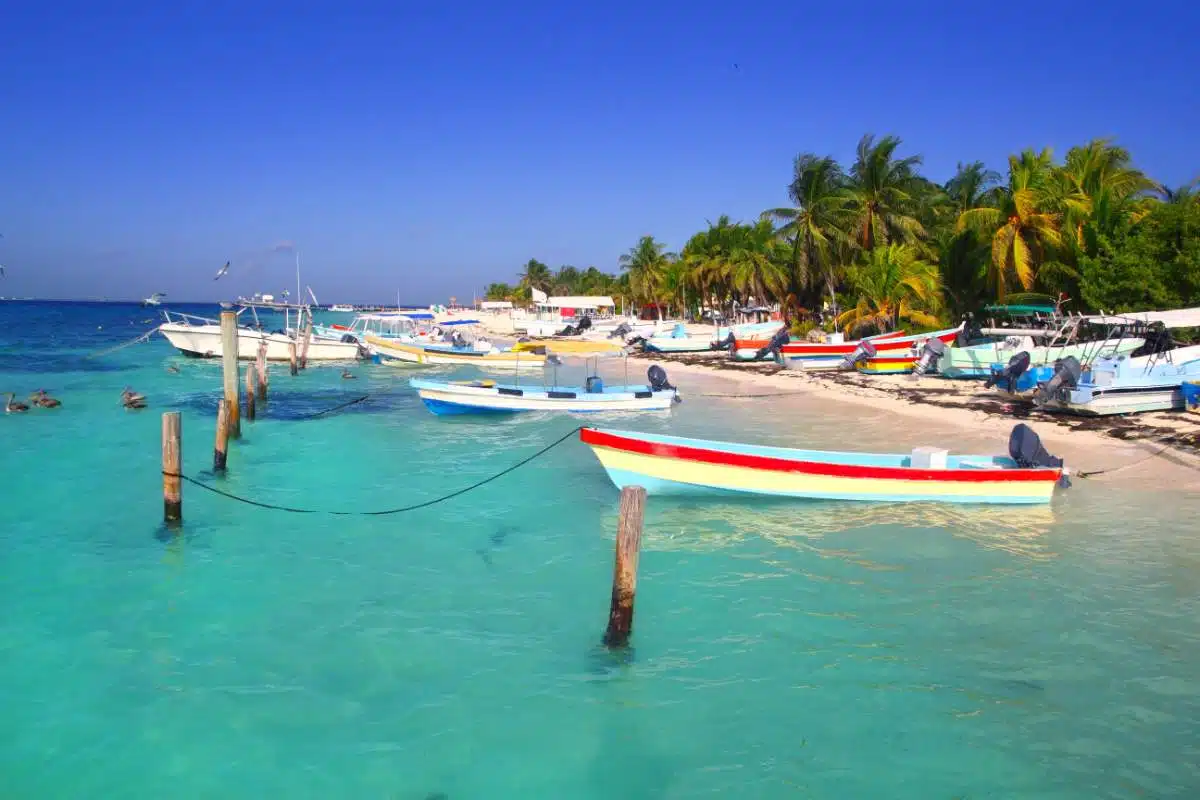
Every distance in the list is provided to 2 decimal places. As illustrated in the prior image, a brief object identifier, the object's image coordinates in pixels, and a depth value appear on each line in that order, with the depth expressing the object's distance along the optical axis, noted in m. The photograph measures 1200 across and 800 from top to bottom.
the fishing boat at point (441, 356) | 39.56
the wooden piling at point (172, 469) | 12.01
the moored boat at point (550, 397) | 23.25
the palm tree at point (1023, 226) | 28.89
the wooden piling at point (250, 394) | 24.39
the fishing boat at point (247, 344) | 43.53
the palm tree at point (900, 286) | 33.97
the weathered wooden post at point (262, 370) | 27.37
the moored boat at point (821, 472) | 13.12
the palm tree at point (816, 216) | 39.19
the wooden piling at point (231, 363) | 20.27
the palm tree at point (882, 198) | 37.75
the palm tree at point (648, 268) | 72.19
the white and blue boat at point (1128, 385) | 19.41
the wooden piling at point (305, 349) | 41.28
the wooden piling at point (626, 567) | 7.99
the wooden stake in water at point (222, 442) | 16.48
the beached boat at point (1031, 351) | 22.92
